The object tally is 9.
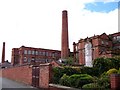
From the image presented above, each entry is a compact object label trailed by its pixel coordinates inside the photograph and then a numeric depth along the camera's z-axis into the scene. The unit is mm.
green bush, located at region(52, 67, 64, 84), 8739
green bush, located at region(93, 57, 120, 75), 12215
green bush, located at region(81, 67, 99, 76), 10631
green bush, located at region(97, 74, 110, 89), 6396
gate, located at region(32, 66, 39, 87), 10081
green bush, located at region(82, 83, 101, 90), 6345
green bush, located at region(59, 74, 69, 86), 7801
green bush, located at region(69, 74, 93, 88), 7209
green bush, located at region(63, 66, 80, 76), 9477
